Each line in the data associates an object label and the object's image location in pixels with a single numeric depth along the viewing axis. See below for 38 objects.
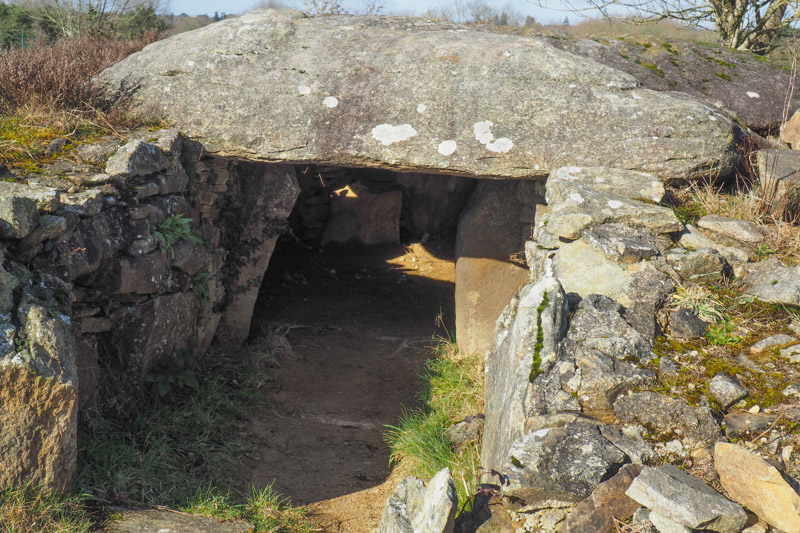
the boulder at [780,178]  4.09
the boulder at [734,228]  3.81
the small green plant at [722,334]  3.19
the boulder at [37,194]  3.41
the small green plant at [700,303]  3.32
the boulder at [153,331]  4.20
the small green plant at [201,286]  4.97
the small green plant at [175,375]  4.43
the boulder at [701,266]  3.55
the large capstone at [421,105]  4.46
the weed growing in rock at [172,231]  4.41
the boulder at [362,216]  8.75
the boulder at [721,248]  3.67
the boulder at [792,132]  4.91
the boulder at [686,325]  3.23
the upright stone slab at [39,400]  2.79
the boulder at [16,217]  3.08
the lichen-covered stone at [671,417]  2.76
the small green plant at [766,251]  3.72
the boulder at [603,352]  2.95
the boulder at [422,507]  2.46
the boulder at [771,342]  3.12
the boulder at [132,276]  3.94
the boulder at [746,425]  2.71
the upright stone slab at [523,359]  3.04
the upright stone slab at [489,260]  5.86
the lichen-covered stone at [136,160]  4.11
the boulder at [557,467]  2.60
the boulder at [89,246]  3.43
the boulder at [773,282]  3.30
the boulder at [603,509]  2.45
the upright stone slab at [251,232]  5.71
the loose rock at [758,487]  2.29
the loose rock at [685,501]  2.32
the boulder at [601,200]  3.83
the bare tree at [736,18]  8.26
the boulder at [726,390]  2.86
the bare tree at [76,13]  11.54
